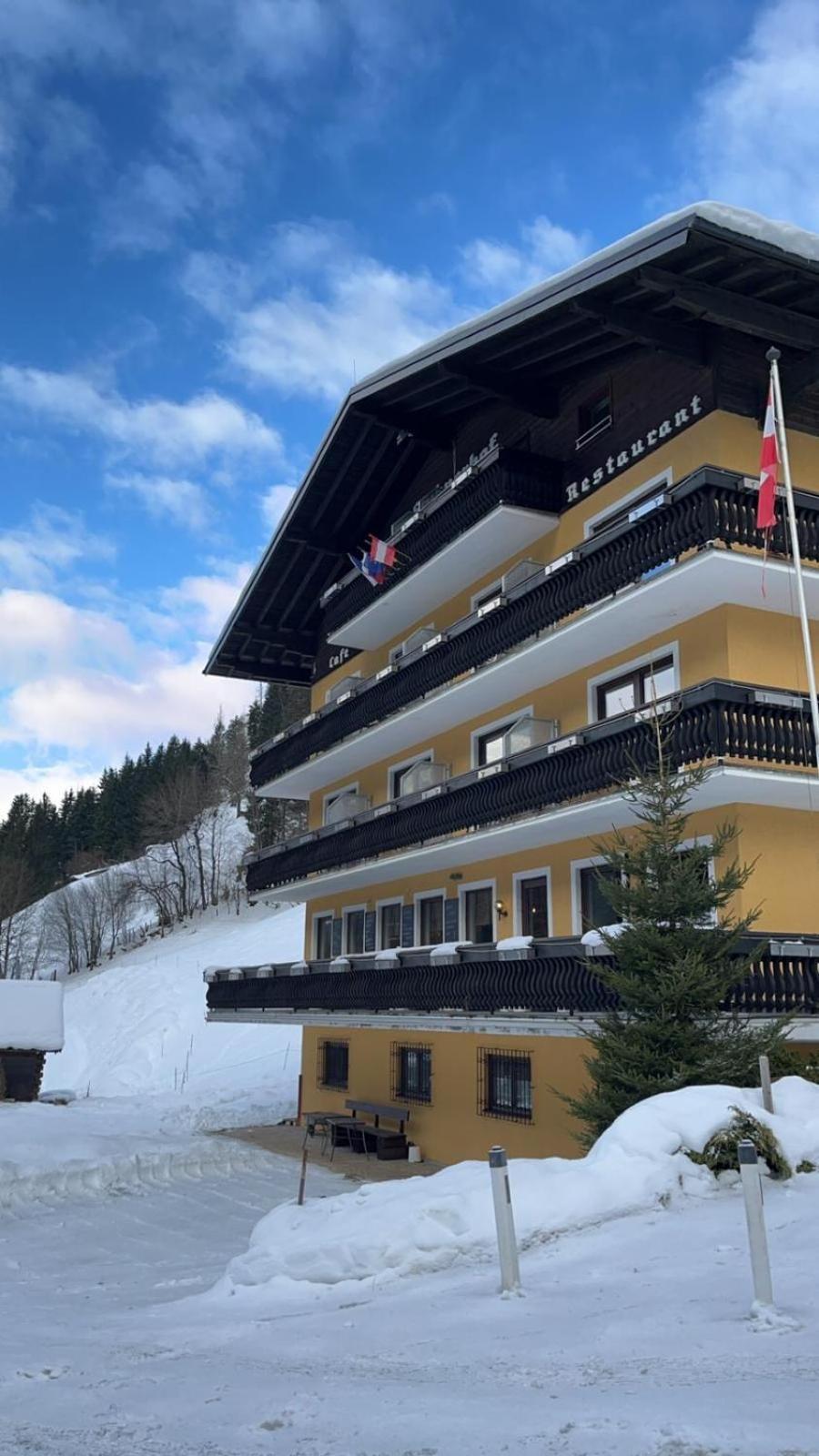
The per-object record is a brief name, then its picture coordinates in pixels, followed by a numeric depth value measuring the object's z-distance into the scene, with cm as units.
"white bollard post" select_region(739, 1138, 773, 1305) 638
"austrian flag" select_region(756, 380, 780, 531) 1451
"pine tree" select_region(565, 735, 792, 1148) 1214
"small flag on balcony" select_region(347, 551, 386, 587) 2552
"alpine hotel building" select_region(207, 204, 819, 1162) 1574
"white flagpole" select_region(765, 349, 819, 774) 1401
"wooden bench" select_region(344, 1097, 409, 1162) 2238
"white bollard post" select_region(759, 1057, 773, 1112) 1007
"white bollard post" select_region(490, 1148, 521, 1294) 748
